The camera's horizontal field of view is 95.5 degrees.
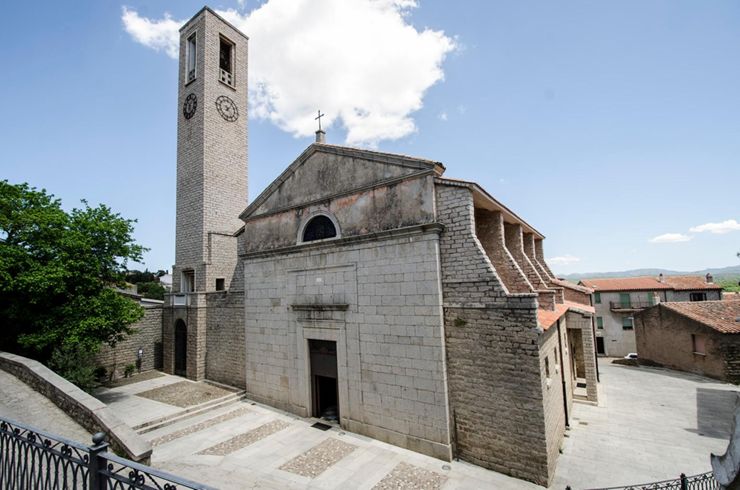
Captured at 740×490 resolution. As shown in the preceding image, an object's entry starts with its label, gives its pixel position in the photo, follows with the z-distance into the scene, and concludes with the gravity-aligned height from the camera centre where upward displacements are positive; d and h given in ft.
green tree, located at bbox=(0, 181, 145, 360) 36.01 +1.72
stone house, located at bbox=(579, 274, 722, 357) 97.25 -9.45
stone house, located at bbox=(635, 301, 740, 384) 57.16 -13.50
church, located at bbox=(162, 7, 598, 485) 27.14 -3.33
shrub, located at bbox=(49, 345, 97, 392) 37.29 -8.06
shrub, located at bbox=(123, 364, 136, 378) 54.19 -12.94
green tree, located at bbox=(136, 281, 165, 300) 132.16 -0.34
